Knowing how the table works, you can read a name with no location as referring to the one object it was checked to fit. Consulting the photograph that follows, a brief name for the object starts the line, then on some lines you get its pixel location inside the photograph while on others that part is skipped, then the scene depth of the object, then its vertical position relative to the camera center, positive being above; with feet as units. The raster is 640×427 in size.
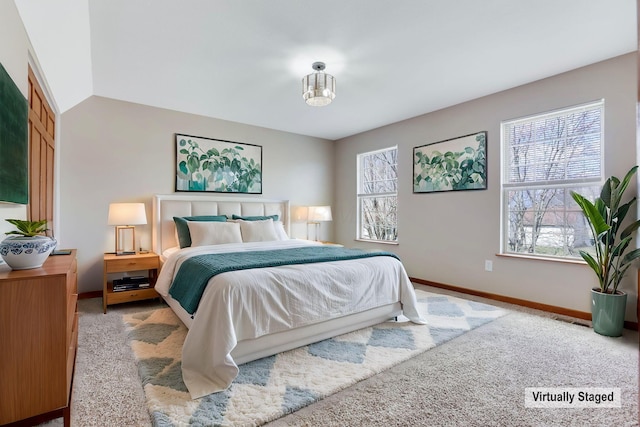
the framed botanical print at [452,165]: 12.66 +2.07
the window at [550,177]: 10.07 +1.23
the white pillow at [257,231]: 13.10 -0.92
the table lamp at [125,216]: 11.28 -0.25
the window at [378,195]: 16.60 +0.88
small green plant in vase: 4.77 -0.62
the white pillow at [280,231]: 14.10 -0.97
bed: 6.43 -2.35
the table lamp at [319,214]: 16.67 -0.20
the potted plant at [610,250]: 8.55 -1.08
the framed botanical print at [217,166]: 14.03 +2.16
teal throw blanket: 7.27 -1.39
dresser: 4.40 -2.02
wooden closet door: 7.70 +1.59
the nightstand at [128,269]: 10.75 -2.16
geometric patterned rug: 5.43 -3.54
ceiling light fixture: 9.27 +3.74
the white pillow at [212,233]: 11.86 -0.91
